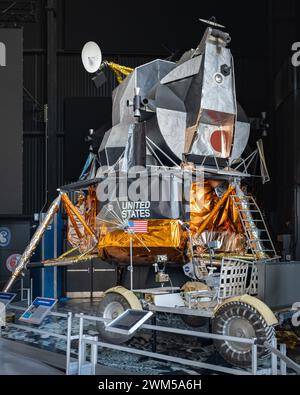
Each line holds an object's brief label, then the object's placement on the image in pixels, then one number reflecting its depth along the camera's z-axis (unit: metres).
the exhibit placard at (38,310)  6.82
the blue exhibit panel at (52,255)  12.27
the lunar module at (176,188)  7.72
